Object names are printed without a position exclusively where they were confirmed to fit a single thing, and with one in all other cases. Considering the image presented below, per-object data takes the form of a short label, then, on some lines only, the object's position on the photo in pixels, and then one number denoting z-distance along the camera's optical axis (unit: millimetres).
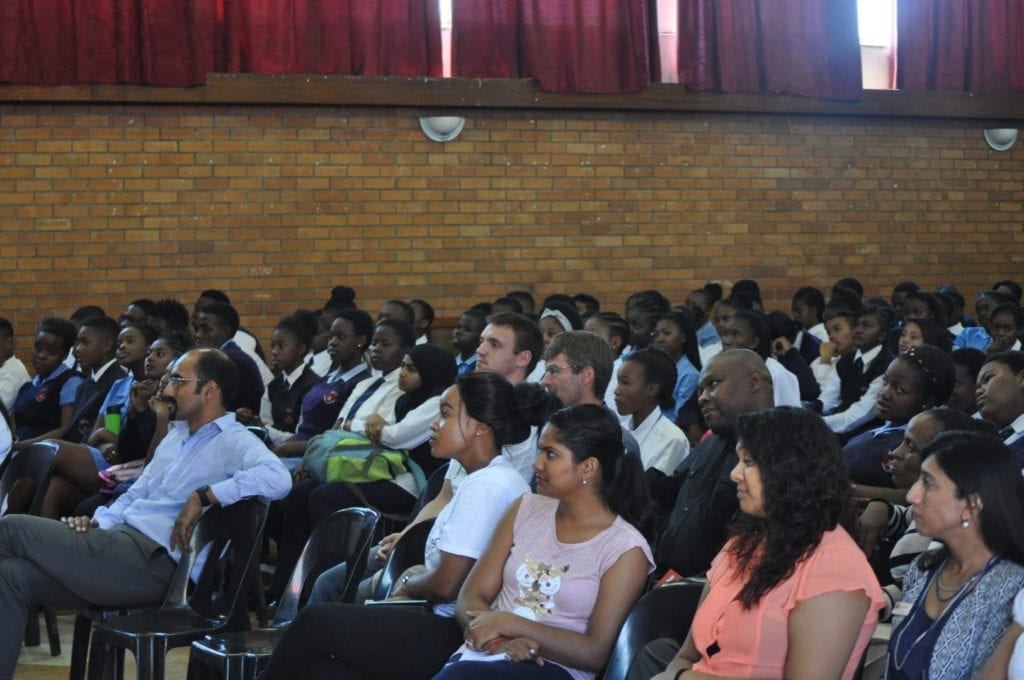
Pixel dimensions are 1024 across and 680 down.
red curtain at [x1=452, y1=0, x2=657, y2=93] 10070
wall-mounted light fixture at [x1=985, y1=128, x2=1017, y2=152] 11461
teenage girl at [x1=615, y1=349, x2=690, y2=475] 4781
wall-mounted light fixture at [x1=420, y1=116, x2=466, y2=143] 10141
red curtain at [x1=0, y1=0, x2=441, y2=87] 9312
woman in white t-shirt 3463
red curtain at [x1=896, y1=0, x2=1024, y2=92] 10969
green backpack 5668
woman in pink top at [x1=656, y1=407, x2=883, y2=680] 2766
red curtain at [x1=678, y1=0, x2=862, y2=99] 10453
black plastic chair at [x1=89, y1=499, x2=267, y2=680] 4016
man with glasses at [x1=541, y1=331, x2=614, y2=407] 4930
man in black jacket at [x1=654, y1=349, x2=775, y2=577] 3822
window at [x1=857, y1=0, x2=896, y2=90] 11080
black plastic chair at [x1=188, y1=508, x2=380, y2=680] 3756
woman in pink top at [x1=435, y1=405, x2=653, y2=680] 3256
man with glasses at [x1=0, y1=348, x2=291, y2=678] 4344
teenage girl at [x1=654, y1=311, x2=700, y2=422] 6632
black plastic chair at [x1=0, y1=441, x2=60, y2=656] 5266
